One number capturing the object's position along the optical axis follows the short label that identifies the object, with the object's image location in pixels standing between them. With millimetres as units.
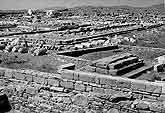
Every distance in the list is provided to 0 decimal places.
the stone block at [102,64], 9741
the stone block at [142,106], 7994
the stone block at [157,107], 7770
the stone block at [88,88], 9148
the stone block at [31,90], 10195
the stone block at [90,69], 9973
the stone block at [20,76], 10552
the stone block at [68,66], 9998
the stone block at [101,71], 9703
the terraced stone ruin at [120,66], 9758
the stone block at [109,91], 8712
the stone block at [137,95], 8241
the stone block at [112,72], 9658
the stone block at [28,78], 10344
